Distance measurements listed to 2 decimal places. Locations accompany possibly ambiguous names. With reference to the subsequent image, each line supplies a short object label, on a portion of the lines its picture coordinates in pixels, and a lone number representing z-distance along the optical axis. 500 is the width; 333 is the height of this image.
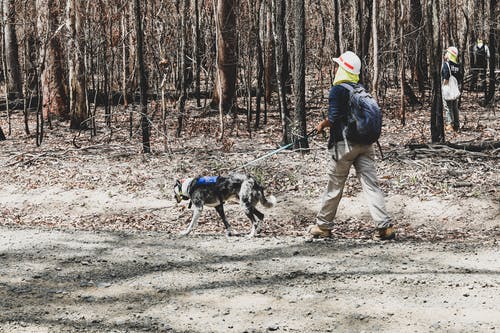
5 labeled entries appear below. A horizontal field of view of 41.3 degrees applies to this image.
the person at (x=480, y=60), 23.17
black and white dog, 9.45
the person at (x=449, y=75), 17.34
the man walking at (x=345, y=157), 8.58
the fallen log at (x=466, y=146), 13.80
